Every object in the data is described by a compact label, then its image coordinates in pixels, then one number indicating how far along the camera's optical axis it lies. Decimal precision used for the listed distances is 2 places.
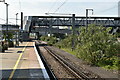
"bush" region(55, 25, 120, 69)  20.23
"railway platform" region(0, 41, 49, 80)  12.97
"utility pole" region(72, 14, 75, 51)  39.58
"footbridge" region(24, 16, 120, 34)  78.74
